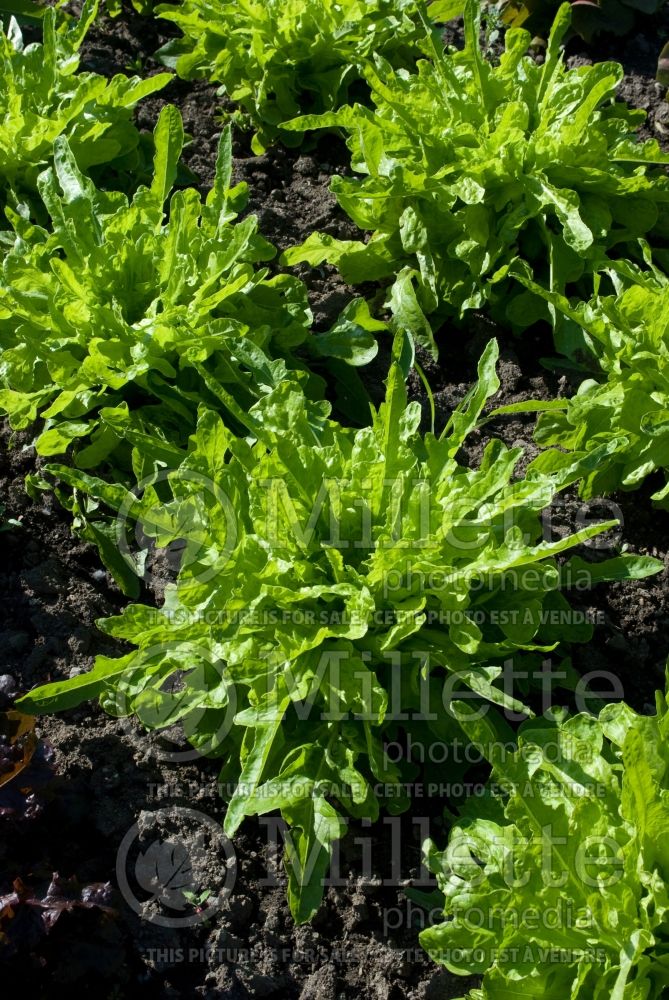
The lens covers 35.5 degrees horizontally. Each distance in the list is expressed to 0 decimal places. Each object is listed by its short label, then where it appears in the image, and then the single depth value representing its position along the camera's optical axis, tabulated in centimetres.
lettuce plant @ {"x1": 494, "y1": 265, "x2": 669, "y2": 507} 264
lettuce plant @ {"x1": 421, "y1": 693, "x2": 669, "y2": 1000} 184
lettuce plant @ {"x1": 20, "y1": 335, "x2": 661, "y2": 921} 215
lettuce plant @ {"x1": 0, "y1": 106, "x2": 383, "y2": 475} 268
